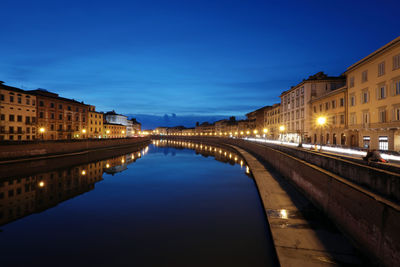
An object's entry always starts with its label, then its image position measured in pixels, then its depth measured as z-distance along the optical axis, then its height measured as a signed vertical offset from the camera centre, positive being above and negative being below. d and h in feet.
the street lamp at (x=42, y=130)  170.73 +4.90
